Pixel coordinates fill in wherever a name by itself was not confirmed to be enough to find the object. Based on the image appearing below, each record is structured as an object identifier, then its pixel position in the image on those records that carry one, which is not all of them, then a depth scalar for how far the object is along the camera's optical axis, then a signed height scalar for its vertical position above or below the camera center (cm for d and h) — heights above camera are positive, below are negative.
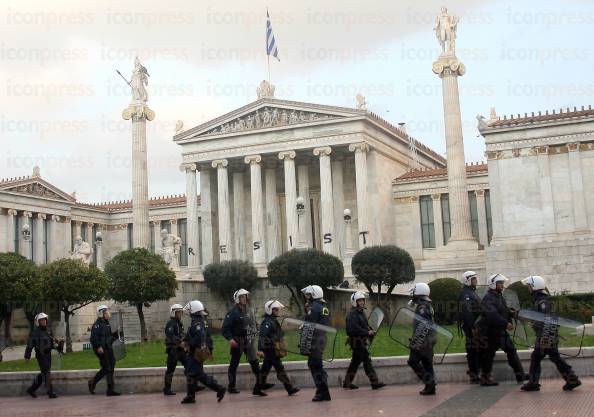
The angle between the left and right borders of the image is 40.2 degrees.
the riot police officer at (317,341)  1391 -104
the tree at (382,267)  3738 +51
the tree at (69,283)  3306 +43
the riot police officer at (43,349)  1748 -115
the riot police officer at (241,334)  1537 -93
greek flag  5375 +1589
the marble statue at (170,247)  4712 +240
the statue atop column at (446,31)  4606 +1386
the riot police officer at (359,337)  1480 -106
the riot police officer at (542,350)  1306 -131
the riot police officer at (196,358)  1485 -129
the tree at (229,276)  4394 +49
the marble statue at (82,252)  4312 +222
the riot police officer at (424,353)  1389 -133
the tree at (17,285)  3175 +46
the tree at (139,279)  3688 +51
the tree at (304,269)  3909 +59
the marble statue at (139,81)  5453 +1420
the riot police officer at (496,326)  1391 -93
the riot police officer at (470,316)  1456 -78
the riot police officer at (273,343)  1479 -109
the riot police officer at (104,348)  1706 -117
